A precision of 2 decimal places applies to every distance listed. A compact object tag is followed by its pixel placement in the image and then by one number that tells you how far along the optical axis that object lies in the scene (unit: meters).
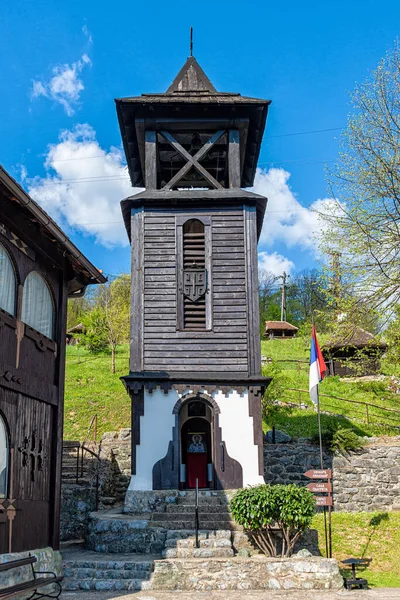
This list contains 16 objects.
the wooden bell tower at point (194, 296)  16.81
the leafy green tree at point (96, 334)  43.30
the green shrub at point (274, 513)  12.57
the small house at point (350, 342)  18.23
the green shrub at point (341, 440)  20.03
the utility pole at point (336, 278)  17.73
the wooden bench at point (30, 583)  8.24
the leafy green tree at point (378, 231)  16.83
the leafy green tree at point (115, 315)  38.88
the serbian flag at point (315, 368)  14.85
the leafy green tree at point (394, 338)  17.38
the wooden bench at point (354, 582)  11.29
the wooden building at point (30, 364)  9.98
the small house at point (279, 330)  54.03
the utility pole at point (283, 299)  68.93
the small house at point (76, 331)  50.08
